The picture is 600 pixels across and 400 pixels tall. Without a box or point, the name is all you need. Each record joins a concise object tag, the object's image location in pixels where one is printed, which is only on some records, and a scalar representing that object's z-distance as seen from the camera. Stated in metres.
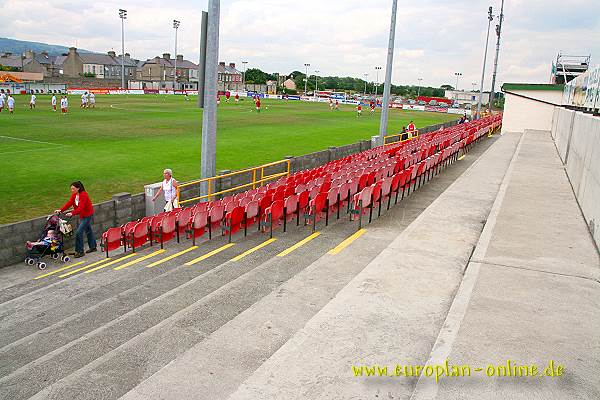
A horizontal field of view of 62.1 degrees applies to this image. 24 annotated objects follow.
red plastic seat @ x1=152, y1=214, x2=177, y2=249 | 9.81
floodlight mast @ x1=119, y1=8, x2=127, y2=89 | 87.31
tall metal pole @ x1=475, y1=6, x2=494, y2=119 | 51.78
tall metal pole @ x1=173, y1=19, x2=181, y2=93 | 101.19
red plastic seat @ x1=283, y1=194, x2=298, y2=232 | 10.31
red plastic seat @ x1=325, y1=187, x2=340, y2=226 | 10.77
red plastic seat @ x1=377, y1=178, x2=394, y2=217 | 11.32
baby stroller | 9.52
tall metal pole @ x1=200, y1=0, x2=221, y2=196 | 12.23
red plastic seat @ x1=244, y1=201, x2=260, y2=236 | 10.13
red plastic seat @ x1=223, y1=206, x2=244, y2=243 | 9.84
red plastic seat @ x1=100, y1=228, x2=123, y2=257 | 9.60
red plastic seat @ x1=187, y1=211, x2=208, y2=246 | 9.86
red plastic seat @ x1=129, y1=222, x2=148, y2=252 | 9.76
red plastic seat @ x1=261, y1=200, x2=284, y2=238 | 10.01
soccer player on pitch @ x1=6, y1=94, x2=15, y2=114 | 37.56
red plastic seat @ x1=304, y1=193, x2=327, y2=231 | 10.37
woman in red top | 9.84
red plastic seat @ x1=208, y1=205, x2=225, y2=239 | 10.28
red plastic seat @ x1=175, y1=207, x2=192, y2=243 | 10.04
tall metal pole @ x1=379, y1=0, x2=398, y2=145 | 22.11
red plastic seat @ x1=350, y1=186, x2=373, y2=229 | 10.28
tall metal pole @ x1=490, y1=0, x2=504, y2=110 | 47.53
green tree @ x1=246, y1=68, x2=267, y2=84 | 153.48
